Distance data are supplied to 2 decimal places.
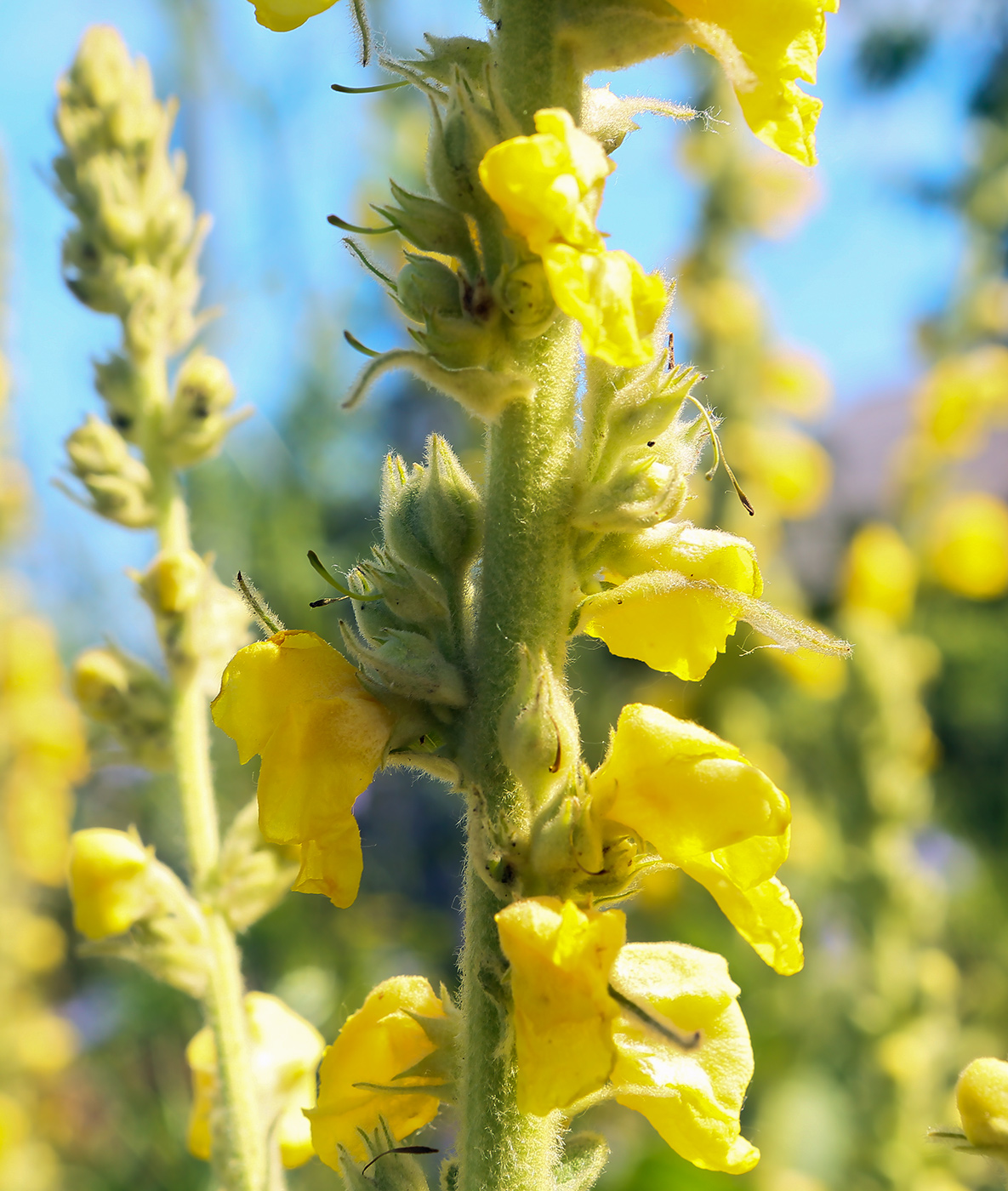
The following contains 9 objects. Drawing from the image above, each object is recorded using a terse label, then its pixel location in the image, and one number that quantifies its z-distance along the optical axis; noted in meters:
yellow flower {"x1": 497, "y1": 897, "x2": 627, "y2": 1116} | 0.42
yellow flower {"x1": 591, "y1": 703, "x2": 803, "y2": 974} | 0.43
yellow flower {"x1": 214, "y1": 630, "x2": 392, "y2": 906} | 0.44
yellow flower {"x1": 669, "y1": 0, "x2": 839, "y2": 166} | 0.44
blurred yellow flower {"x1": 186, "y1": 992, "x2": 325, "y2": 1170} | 0.51
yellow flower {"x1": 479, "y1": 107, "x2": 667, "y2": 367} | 0.42
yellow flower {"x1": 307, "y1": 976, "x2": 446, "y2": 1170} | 0.46
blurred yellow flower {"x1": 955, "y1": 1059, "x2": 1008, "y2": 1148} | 0.46
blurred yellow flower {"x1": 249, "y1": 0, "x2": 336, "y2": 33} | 0.45
